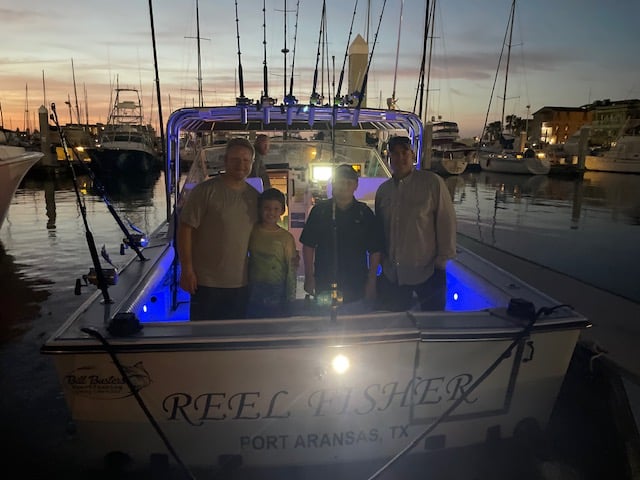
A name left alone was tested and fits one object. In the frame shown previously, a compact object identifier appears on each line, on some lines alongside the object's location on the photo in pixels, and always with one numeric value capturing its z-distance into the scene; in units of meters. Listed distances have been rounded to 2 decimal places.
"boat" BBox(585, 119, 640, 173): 39.09
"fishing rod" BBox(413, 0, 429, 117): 5.17
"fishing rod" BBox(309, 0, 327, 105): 4.04
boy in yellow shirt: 3.00
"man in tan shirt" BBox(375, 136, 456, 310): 3.12
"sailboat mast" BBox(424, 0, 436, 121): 5.76
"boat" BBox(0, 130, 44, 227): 10.73
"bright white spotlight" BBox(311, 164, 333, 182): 5.96
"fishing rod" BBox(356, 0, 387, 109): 3.36
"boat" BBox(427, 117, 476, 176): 39.84
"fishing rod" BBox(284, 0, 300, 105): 4.57
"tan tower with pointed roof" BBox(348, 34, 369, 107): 8.46
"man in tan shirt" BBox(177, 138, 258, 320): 2.87
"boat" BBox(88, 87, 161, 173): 36.75
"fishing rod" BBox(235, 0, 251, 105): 4.62
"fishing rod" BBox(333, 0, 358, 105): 4.47
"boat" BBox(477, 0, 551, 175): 35.50
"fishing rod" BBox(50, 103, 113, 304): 2.67
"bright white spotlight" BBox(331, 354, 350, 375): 2.48
